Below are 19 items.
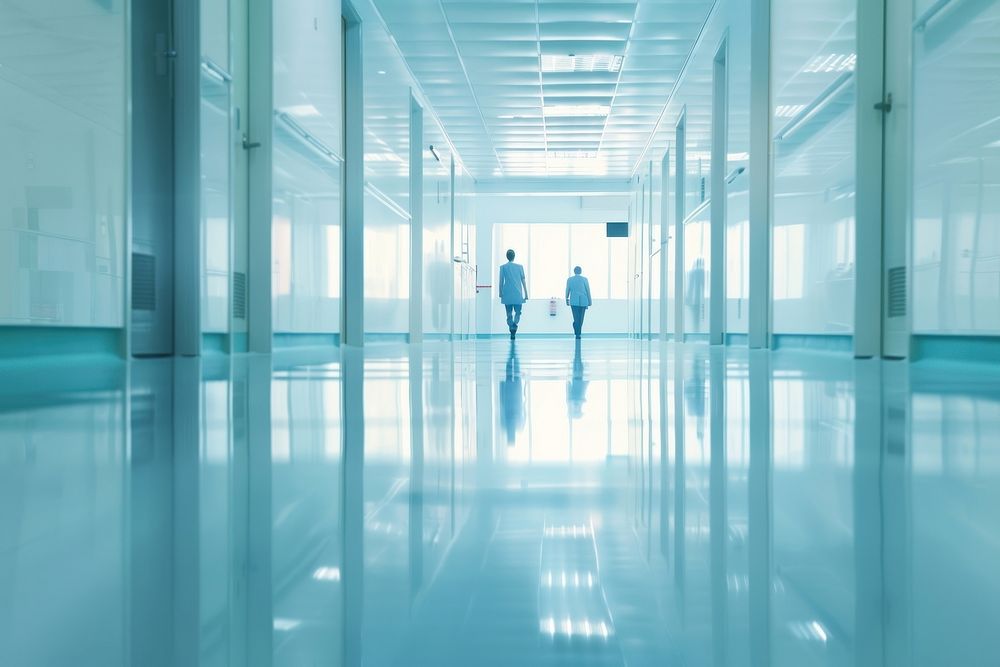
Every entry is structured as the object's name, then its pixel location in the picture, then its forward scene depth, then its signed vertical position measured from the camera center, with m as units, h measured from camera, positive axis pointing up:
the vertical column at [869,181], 5.64 +0.82
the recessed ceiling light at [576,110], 13.91 +3.21
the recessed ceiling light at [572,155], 17.95 +3.18
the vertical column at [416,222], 12.72 +1.26
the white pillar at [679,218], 13.48 +1.38
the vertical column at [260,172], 6.53 +1.02
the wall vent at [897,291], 5.49 +0.10
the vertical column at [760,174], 8.03 +1.24
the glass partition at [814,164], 5.99 +1.10
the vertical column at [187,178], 5.52 +0.83
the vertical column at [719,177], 10.00 +1.51
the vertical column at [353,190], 9.30 +1.25
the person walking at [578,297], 19.44 +0.23
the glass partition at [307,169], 6.86 +1.21
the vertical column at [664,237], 15.23 +1.23
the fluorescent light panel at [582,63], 11.45 +3.27
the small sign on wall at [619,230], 24.77 +2.20
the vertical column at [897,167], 5.32 +0.88
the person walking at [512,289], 18.41 +0.39
